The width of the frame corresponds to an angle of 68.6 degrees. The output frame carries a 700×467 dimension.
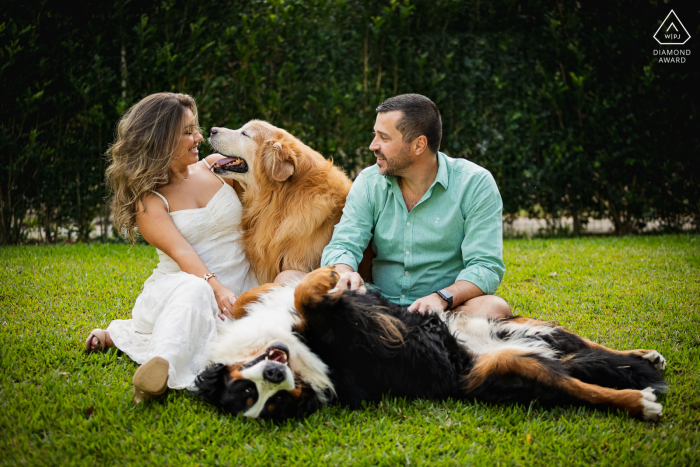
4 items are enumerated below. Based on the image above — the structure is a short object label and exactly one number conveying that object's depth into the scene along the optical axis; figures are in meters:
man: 2.95
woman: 2.68
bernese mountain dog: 2.23
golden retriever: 3.21
